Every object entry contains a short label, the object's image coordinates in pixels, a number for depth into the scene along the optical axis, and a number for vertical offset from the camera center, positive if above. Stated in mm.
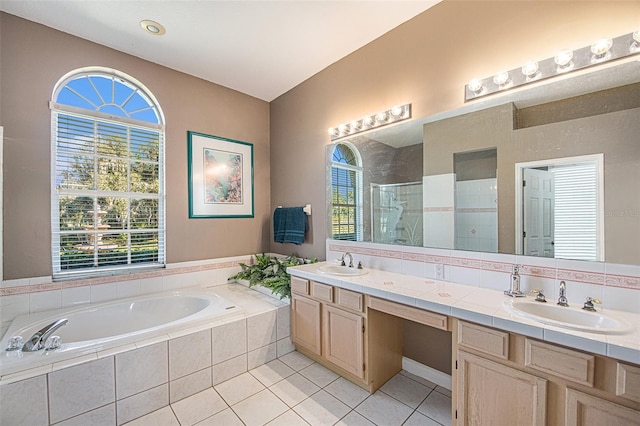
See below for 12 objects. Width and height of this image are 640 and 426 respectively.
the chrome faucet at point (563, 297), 1409 -462
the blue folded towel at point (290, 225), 3146 -158
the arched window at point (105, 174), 2389 +374
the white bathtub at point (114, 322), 1606 -880
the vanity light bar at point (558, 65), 1358 +836
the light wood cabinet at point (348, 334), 1948 -973
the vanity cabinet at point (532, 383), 1014 -748
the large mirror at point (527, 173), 1354 +239
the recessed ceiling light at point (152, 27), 2205 +1581
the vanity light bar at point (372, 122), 2248 +834
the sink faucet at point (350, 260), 2518 -461
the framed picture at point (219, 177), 3100 +441
